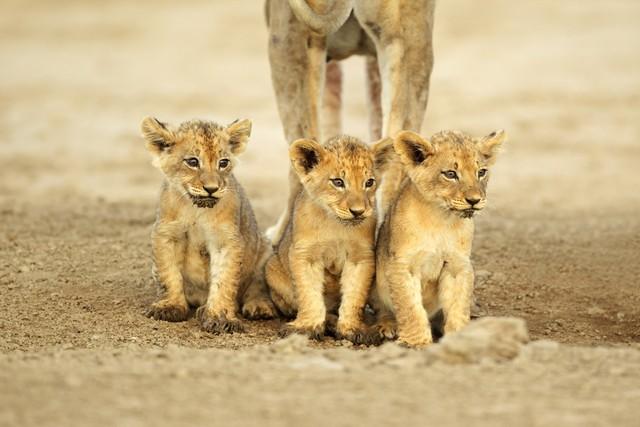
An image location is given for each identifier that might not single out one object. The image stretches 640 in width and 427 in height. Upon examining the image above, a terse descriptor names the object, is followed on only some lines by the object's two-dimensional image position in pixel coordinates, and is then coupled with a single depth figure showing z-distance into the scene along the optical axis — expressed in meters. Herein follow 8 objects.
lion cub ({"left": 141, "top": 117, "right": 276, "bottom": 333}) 13.64
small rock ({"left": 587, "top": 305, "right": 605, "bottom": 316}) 15.40
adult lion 15.12
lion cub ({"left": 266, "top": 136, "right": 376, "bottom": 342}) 13.30
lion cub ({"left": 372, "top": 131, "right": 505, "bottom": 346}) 12.79
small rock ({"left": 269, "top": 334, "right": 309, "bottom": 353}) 11.54
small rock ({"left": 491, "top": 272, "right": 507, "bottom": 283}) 16.47
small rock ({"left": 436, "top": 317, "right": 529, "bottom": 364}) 10.95
